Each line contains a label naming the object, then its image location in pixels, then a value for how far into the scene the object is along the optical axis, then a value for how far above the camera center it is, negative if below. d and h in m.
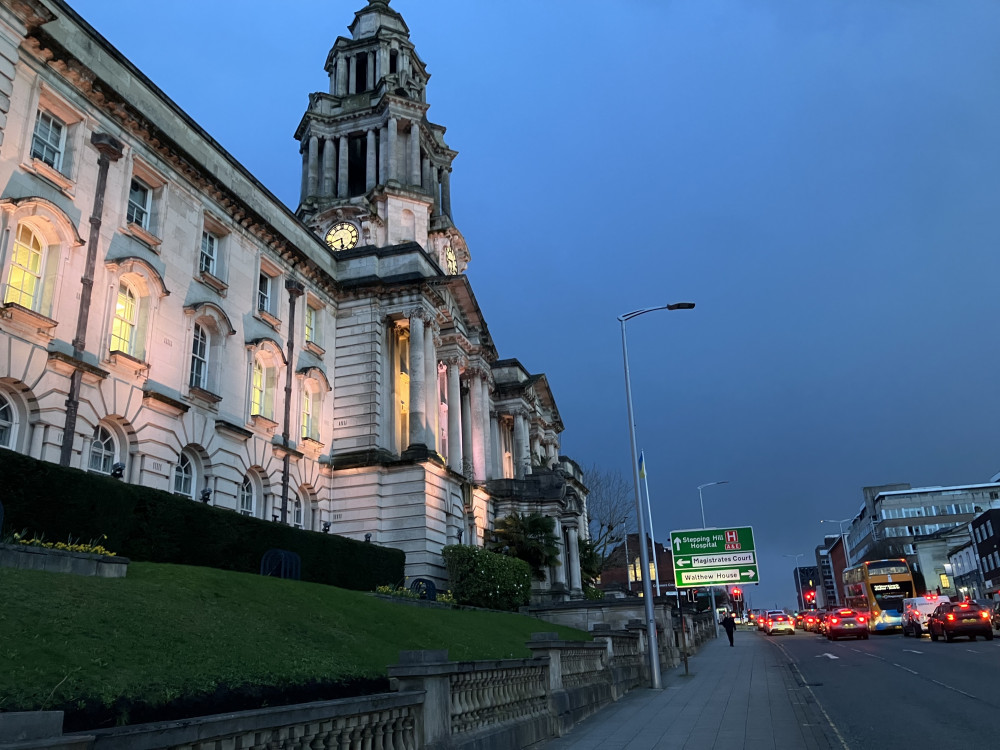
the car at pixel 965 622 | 32.97 -1.48
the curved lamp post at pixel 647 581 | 20.88 +0.53
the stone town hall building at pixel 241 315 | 19.72 +10.52
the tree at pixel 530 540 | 40.72 +3.25
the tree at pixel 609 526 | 67.89 +6.83
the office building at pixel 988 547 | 77.56 +4.22
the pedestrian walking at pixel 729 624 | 43.73 -1.65
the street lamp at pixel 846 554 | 156.64 +7.65
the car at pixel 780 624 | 63.00 -2.45
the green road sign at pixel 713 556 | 29.98 +1.54
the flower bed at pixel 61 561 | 11.15 +0.87
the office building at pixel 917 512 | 115.06 +11.90
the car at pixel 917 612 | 40.81 -1.24
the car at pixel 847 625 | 42.28 -1.84
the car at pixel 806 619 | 67.12 -2.49
